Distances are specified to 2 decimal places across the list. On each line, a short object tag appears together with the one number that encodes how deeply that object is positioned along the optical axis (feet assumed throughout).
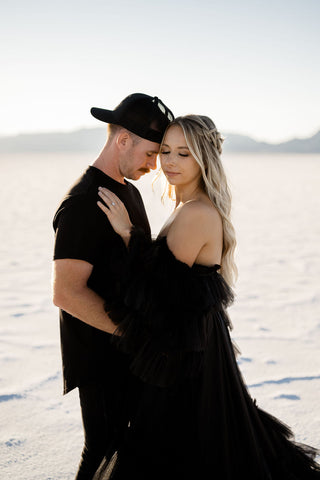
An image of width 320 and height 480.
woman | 6.79
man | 6.93
